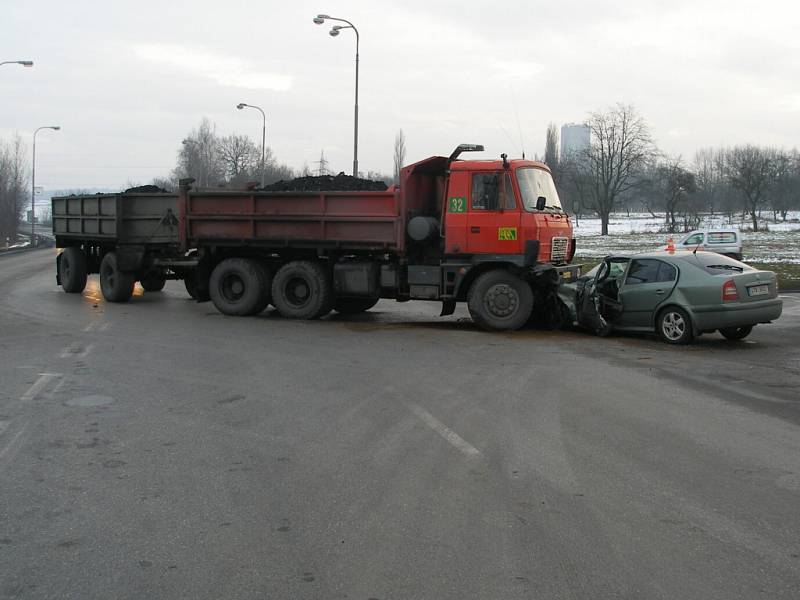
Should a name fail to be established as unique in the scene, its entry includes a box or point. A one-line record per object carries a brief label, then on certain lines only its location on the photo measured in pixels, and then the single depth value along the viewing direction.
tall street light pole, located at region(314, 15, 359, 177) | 27.25
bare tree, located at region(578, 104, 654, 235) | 65.94
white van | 28.01
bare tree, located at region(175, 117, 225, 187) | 70.50
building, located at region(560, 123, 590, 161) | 68.69
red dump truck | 13.47
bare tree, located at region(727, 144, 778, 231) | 57.41
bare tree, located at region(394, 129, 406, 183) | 61.22
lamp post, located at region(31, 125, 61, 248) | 64.91
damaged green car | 11.51
